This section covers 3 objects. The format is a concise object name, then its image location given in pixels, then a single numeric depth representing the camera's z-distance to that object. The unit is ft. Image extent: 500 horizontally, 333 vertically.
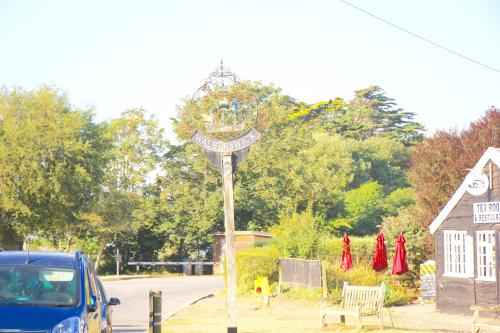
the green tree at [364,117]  315.82
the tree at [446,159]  131.23
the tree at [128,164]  195.72
